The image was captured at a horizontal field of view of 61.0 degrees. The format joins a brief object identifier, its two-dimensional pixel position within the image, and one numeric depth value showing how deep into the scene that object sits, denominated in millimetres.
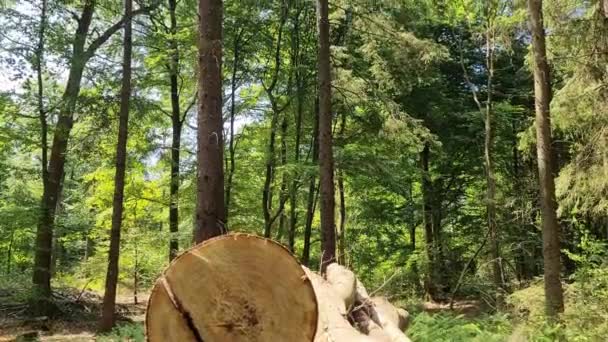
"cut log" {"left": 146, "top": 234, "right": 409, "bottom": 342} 2887
